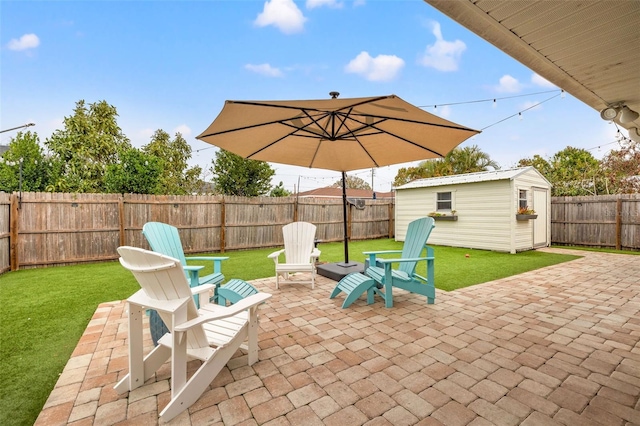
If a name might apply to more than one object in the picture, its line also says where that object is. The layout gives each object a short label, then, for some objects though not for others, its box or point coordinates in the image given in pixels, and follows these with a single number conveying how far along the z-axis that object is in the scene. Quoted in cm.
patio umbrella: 257
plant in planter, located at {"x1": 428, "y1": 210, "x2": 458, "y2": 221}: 952
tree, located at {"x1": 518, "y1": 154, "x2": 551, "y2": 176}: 1792
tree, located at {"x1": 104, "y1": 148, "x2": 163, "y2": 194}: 802
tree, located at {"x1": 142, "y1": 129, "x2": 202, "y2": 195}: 1675
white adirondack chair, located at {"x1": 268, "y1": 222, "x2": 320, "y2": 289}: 487
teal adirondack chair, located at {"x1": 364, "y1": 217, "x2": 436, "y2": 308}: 359
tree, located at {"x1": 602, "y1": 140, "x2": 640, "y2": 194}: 1245
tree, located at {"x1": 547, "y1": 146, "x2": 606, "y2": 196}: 1447
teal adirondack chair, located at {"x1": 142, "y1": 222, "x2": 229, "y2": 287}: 302
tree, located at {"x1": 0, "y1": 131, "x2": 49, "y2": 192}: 1084
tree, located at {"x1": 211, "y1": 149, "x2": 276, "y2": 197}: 1398
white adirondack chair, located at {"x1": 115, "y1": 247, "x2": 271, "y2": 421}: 167
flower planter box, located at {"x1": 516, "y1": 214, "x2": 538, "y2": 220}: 826
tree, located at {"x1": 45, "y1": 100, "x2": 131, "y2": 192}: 1095
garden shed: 833
